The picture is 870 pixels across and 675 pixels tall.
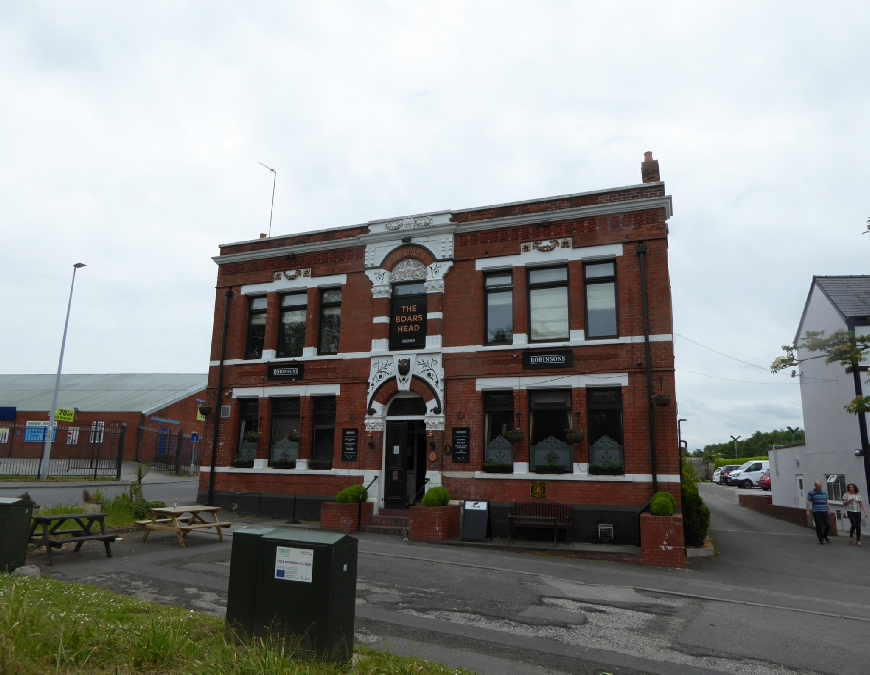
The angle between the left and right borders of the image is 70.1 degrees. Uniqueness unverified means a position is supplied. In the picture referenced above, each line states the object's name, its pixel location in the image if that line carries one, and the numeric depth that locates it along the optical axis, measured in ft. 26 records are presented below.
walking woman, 55.98
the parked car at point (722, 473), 167.04
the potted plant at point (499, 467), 52.65
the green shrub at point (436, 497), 49.47
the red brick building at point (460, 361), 50.65
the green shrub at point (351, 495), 52.82
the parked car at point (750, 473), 141.38
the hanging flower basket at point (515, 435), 51.31
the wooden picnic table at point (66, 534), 33.63
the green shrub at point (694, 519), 48.39
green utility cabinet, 17.35
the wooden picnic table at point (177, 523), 42.11
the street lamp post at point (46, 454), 87.15
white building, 66.28
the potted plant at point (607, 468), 49.49
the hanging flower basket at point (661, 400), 47.34
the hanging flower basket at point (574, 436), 49.73
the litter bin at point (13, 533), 29.89
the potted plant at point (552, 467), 51.13
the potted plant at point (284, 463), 61.26
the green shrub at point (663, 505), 43.09
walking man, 56.75
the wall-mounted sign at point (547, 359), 52.47
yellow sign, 93.39
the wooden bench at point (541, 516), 47.78
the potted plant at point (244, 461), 63.16
